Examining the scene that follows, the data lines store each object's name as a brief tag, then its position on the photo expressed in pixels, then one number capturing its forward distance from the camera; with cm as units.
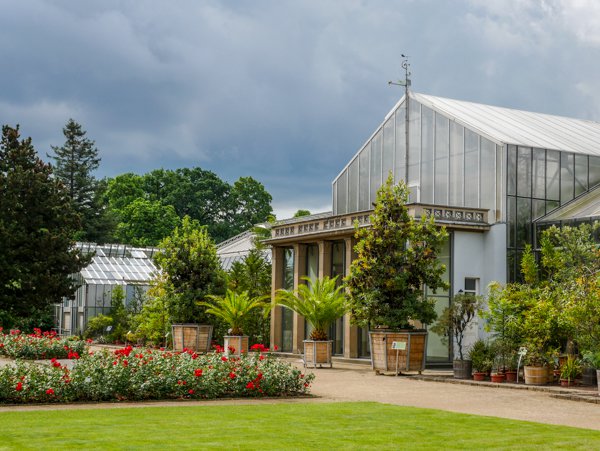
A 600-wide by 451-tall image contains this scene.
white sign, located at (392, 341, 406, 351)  2445
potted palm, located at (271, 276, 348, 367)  2767
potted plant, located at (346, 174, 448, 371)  2511
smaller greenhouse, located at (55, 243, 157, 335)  4962
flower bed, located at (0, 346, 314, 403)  1536
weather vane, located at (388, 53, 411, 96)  3362
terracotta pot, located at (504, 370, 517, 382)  2294
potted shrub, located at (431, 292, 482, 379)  2489
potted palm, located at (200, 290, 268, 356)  3196
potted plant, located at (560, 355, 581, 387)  2167
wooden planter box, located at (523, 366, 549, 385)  2181
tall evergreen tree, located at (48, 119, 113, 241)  7156
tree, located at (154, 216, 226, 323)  3453
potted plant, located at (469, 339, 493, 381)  2309
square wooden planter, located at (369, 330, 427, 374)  2500
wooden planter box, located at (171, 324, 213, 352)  3425
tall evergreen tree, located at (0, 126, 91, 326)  3794
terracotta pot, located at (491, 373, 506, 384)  2266
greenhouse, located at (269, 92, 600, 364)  3048
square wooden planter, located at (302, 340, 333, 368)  2758
